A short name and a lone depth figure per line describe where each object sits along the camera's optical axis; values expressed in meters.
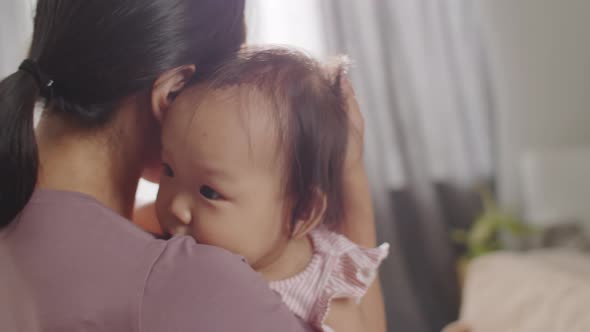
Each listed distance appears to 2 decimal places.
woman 0.56
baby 0.69
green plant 2.51
